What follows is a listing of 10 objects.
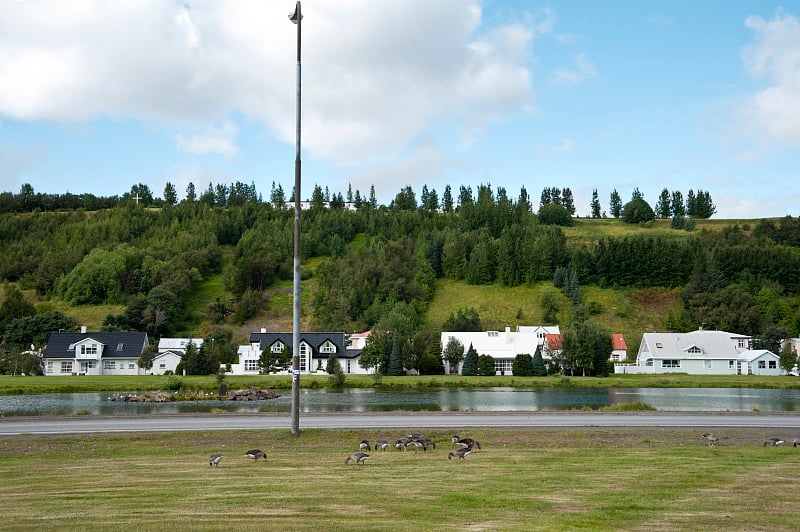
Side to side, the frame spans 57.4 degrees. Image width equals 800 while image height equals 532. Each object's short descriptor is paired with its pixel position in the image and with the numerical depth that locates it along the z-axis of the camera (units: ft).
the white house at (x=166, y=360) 321.11
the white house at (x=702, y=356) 306.35
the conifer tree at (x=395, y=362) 280.92
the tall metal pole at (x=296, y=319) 78.12
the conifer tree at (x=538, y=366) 279.28
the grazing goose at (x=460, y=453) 63.93
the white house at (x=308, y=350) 304.30
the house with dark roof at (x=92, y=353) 318.24
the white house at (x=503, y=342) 304.50
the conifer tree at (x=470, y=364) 284.00
